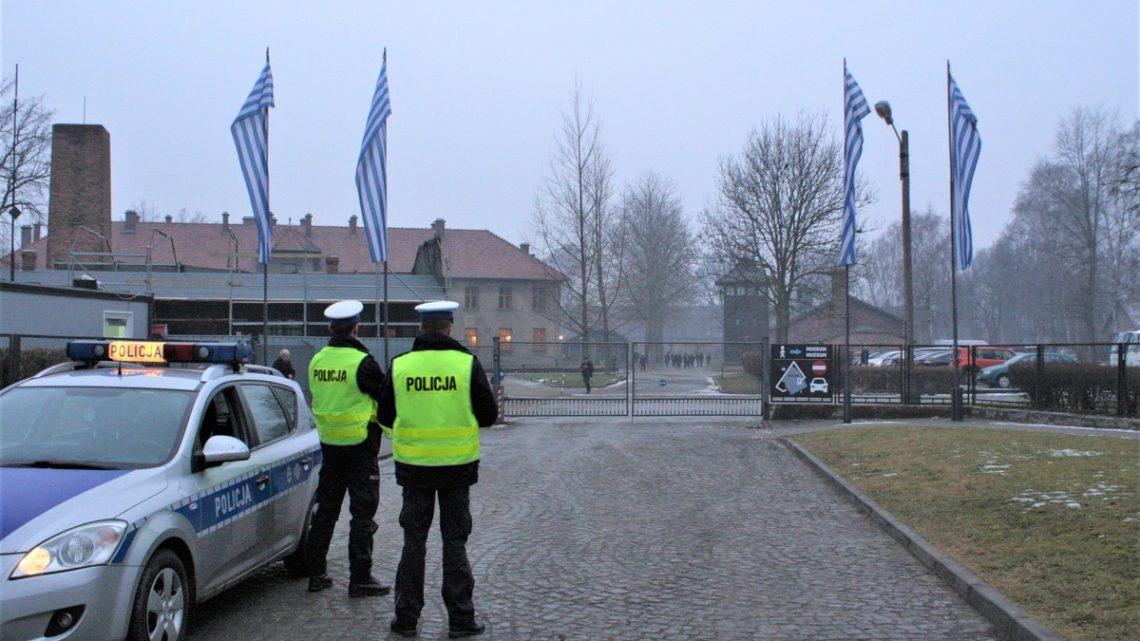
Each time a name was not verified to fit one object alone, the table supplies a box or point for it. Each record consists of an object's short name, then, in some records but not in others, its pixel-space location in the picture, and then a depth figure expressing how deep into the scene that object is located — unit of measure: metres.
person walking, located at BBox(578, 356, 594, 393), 27.09
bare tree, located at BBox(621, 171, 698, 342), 61.28
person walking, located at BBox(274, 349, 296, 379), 18.61
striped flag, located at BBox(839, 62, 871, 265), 19.89
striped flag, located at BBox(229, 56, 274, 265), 16.03
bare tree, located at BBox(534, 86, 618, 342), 46.22
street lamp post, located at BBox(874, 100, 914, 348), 23.41
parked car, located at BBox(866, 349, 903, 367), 34.92
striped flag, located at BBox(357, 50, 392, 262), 15.91
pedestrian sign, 22.61
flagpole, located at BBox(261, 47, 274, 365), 16.38
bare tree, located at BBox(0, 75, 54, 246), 39.06
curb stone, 5.43
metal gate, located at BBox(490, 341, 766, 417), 24.59
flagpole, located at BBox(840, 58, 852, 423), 20.10
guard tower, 39.81
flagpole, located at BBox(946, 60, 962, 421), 19.33
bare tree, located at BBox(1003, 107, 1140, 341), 57.50
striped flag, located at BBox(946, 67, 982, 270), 18.53
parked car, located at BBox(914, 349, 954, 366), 24.50
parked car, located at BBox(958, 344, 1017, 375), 22.48
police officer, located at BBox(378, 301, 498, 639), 5.48
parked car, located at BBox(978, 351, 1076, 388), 19.94
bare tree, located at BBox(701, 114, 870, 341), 38.81
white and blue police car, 4.30
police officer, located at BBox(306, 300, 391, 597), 6.41
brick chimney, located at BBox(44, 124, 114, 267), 43.19
